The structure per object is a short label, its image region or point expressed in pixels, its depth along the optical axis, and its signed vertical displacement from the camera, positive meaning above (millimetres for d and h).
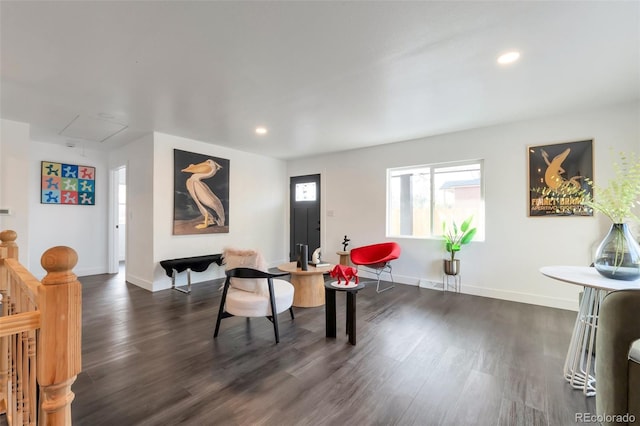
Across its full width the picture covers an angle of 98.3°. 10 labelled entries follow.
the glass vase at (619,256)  1833 -286
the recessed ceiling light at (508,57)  2266 +1316
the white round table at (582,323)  1850 -769
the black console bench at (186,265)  4176 -801
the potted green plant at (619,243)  1838 -199
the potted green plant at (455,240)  4148 -398
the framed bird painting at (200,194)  4586 +348
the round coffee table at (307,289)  3590 -983
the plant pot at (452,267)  4188 -809
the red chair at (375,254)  4473 -695
